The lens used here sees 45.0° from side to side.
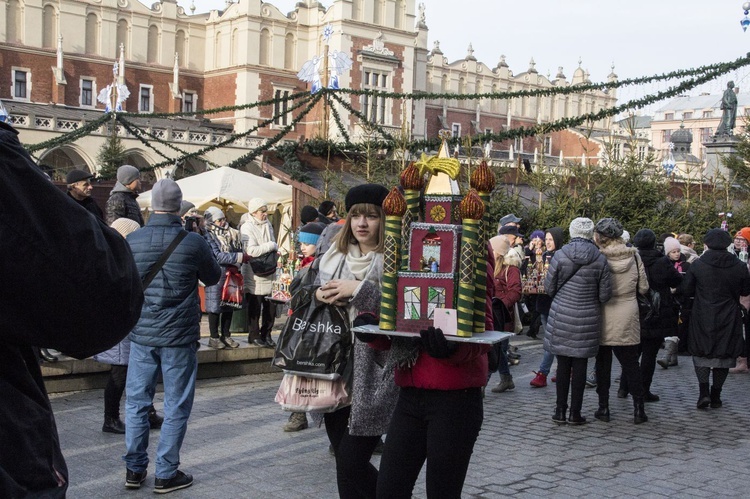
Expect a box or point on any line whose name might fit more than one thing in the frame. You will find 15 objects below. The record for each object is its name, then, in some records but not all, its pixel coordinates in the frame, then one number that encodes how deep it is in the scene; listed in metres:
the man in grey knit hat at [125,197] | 8.25
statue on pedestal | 24.88
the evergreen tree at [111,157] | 37.22
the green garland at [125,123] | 22.60
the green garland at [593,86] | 12.38
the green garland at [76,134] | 21.30
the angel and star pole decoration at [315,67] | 18.66
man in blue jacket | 5.43
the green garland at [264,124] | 17.97
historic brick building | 49.44
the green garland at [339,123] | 19.47
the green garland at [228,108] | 17.52
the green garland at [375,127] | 17.72
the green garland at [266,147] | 18.02
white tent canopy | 15.15
